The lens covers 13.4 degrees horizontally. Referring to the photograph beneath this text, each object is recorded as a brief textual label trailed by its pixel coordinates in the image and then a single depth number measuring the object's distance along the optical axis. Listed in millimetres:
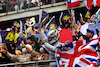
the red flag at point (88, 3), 22945
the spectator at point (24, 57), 9965
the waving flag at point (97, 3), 21748
